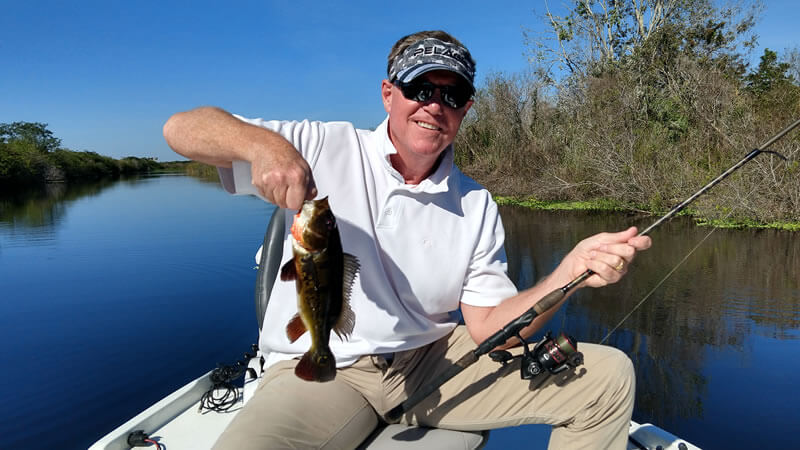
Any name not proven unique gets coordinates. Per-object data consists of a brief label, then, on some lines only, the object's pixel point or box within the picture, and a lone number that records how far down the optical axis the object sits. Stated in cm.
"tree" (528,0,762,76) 2112
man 209
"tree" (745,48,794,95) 2178
